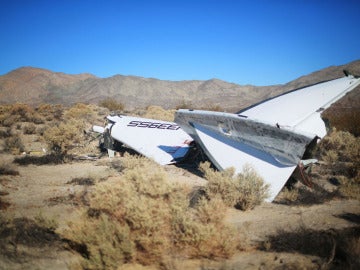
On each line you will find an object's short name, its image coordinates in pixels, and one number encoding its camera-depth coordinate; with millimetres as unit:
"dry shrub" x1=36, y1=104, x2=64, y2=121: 22422
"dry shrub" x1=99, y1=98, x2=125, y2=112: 34031
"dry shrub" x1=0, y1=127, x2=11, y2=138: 15383
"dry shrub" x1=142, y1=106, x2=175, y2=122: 21998
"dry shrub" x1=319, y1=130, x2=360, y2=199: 7067
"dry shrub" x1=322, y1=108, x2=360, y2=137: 17266
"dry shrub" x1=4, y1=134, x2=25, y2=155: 11938
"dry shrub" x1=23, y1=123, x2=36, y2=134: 17016
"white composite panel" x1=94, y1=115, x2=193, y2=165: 10398
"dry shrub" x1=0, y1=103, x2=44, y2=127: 19094
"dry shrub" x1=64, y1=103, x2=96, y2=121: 22016
